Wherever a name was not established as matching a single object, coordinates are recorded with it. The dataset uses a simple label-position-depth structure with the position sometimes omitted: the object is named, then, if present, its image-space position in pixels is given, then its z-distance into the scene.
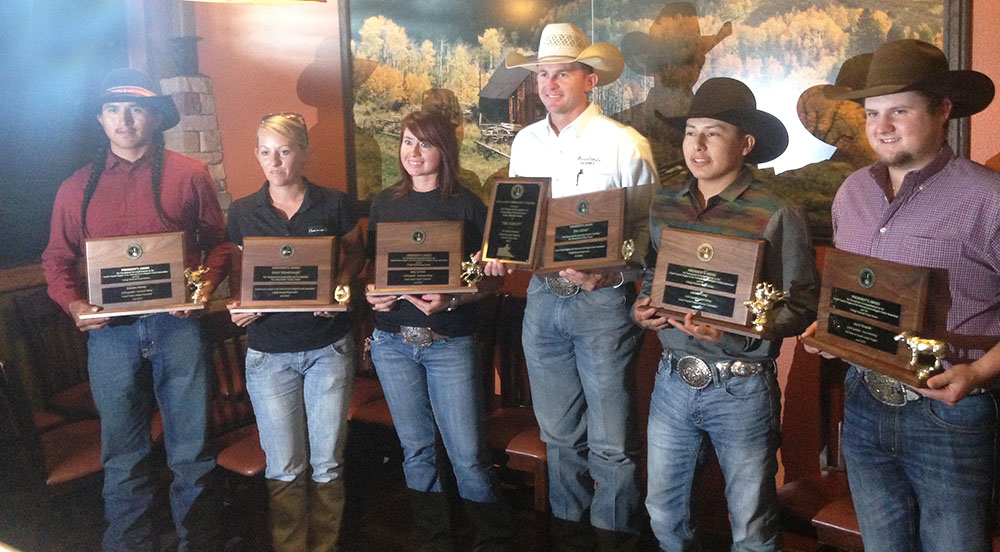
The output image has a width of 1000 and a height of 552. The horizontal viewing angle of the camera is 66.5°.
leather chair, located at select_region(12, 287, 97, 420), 3.44
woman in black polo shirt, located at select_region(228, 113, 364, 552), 2.68
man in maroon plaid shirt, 1.81
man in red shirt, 2.79
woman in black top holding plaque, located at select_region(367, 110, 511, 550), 2.69
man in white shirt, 2.55
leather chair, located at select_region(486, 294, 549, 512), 3.06
